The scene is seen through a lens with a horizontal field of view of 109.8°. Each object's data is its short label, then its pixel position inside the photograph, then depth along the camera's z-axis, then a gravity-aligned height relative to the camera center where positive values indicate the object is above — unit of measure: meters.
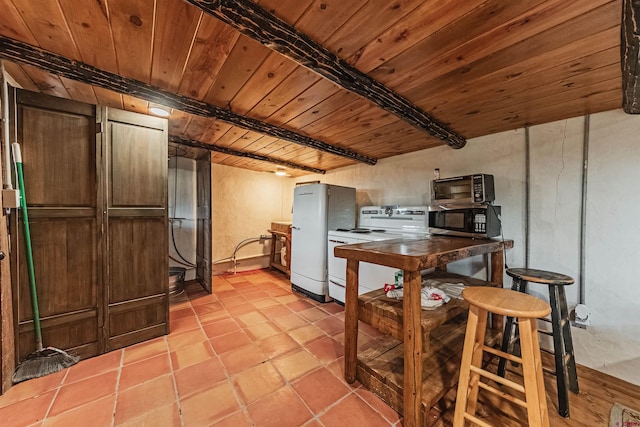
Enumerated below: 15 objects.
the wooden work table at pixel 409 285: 1.18 -0.42
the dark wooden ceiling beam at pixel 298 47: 0.94 +0.82
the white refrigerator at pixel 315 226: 3.00 -0.22
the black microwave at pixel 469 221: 1.87 -0.08
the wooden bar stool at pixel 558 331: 1.38 -0.79
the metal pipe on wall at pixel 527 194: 2.09 +0.17
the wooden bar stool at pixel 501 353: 1.01 -0.69
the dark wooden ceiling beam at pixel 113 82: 1.22 +0.83
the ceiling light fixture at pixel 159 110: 1.84 +0.85
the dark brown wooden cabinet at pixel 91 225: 1.60 -0.13
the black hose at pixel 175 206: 3.64 +0.05
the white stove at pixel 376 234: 2.47 -0.27
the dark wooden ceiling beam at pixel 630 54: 0.88 +0.76
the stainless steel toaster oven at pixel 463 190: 1.90 +0.20
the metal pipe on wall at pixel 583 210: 1.82 +0.02
